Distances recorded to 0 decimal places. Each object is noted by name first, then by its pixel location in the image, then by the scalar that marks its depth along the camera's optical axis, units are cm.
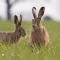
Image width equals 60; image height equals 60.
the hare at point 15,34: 1807
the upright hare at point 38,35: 1424
